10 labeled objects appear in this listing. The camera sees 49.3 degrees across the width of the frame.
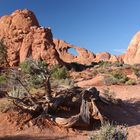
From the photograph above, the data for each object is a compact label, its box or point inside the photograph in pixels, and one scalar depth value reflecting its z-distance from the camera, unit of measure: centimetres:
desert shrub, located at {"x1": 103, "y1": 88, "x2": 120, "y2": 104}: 659
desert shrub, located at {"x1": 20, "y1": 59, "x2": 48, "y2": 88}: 566
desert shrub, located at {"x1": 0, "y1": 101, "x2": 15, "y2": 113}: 496
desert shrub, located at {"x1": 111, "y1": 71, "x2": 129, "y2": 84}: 1037
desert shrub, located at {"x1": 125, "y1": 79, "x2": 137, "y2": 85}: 1020
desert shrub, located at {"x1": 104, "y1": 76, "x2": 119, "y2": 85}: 1010
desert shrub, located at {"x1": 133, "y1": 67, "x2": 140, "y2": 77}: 1251
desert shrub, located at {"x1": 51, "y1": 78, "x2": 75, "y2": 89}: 644
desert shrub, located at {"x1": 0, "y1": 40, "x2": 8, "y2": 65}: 1054
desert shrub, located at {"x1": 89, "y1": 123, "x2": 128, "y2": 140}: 344
